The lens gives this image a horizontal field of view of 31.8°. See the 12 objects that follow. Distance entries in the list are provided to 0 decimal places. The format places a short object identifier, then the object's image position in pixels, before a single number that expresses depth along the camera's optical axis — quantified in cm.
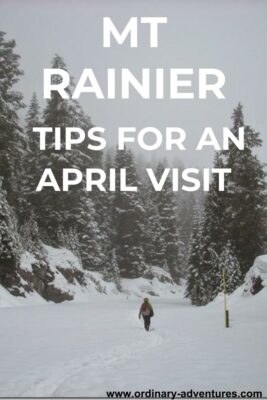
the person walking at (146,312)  1866
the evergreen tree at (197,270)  4009
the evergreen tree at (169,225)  7156
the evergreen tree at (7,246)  2831
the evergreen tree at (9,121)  3192
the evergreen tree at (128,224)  5869
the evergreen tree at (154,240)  6700
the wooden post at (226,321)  1962
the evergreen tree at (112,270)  5247
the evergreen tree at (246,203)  3688
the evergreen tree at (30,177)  4225
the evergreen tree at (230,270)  3522
